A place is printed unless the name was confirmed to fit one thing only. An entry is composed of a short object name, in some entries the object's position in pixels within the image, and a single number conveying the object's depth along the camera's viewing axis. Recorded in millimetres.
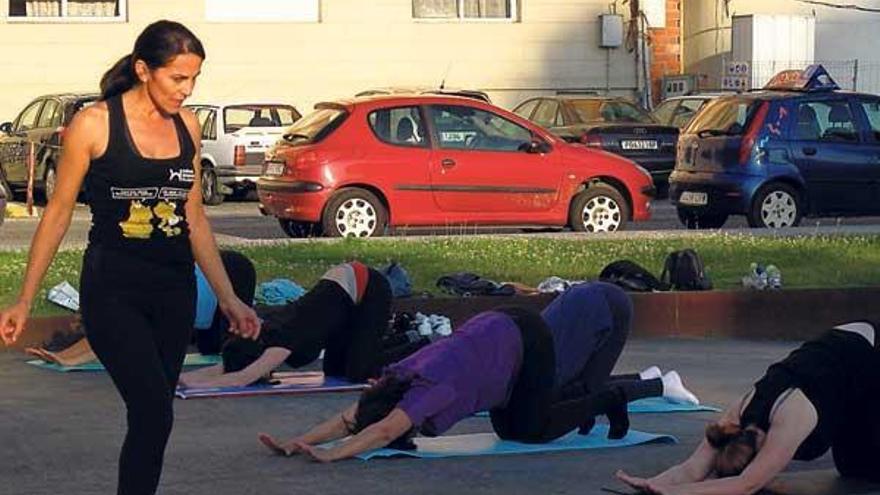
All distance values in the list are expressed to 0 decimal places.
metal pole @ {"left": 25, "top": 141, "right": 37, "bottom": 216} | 25406
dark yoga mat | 9984
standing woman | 6219
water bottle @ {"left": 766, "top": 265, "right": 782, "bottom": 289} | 14044
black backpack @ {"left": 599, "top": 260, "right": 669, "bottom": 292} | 13453
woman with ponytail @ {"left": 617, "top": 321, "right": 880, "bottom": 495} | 7055
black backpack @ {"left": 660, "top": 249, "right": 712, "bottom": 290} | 13742
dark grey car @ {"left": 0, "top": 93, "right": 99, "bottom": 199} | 25625
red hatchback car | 19000
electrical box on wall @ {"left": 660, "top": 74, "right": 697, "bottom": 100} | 33531
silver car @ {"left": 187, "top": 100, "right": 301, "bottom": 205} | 26859
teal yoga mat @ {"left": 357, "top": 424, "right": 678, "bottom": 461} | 8391
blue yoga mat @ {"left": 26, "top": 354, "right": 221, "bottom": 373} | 11109
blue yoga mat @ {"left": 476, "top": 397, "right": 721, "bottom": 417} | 9750
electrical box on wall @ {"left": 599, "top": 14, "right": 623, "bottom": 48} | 33125
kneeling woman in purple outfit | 7883
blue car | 20312
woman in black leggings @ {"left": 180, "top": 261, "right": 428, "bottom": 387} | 9672
